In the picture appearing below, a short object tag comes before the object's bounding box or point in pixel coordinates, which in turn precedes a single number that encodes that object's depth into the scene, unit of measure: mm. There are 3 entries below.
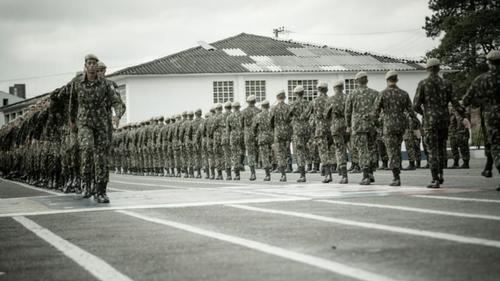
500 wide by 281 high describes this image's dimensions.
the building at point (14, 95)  128125
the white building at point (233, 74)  49875
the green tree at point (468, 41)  46500
